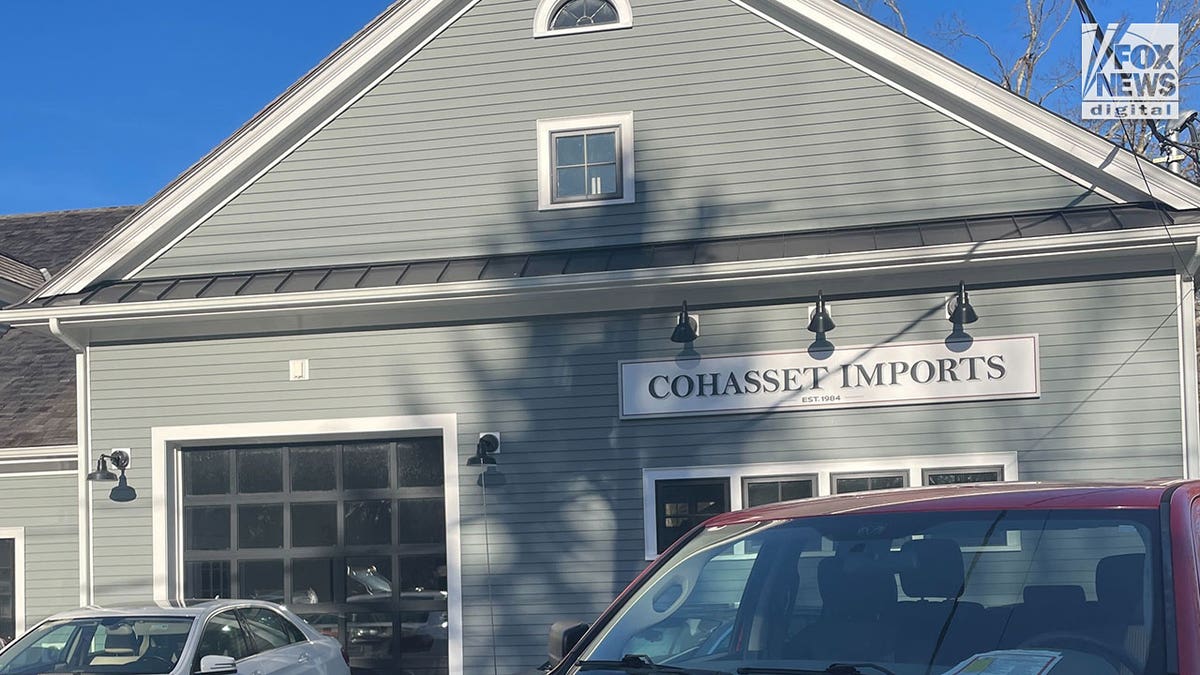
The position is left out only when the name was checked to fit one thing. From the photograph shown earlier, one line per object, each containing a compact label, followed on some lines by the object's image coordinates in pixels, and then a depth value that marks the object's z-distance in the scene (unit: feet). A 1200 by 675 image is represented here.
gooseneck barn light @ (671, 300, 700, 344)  38.47
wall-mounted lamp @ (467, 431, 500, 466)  39.70
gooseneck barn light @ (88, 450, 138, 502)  41.83
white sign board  37.19
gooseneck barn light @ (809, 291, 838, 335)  37.63
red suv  10.91
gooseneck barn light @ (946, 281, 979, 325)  36.70
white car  27.89
